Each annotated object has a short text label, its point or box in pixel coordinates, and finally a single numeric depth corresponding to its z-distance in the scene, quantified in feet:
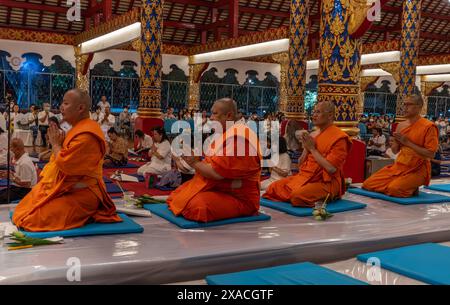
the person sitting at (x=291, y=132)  39.58
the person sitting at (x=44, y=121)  44.91
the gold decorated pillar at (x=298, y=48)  38.47
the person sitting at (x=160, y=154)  26.32
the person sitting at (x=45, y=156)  31.92
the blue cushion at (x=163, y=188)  24.21
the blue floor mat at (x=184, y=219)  13.15
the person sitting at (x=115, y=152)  31.48
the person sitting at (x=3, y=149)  28.09
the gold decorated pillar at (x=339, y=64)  21.49
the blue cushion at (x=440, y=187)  20.39
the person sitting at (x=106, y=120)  42.75
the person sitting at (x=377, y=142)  38.91
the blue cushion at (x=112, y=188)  22.66
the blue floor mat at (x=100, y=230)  11.62
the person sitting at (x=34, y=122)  45.03
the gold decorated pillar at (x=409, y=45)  38.63
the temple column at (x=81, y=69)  55.21
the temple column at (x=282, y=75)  42.68
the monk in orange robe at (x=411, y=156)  17.11
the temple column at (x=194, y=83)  62.34
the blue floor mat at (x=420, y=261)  10.39
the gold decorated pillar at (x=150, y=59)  37.06
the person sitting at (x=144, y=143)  35.63
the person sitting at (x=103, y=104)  51.32
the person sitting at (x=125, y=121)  53.06
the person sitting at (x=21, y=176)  18.22
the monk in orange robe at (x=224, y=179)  13.17
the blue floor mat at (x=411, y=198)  17.38
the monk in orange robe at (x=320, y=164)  15.64
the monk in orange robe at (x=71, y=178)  11.71
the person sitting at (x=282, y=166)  22.30
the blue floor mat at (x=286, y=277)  9.96
